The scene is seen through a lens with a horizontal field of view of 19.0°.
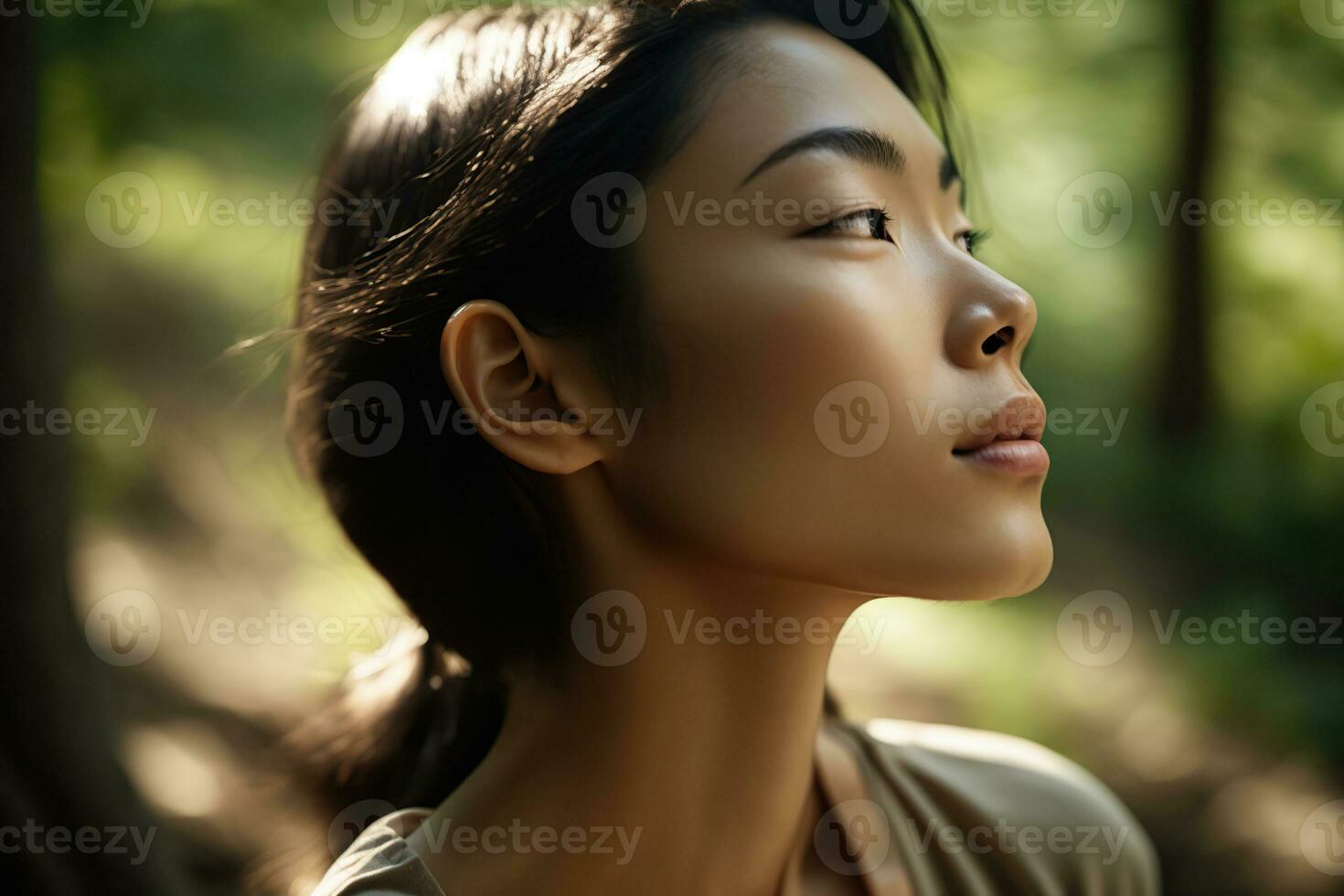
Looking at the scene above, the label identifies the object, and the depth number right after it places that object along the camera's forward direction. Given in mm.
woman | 1051
